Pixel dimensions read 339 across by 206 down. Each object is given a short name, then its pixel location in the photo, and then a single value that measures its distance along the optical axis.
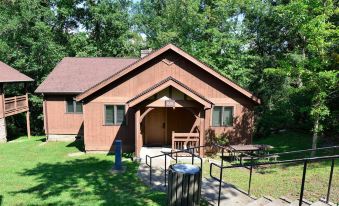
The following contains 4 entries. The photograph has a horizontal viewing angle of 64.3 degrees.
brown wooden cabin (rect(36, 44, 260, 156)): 13.77
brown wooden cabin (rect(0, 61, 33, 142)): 19.38
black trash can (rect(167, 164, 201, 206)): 6.79
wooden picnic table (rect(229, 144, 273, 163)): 13.64
